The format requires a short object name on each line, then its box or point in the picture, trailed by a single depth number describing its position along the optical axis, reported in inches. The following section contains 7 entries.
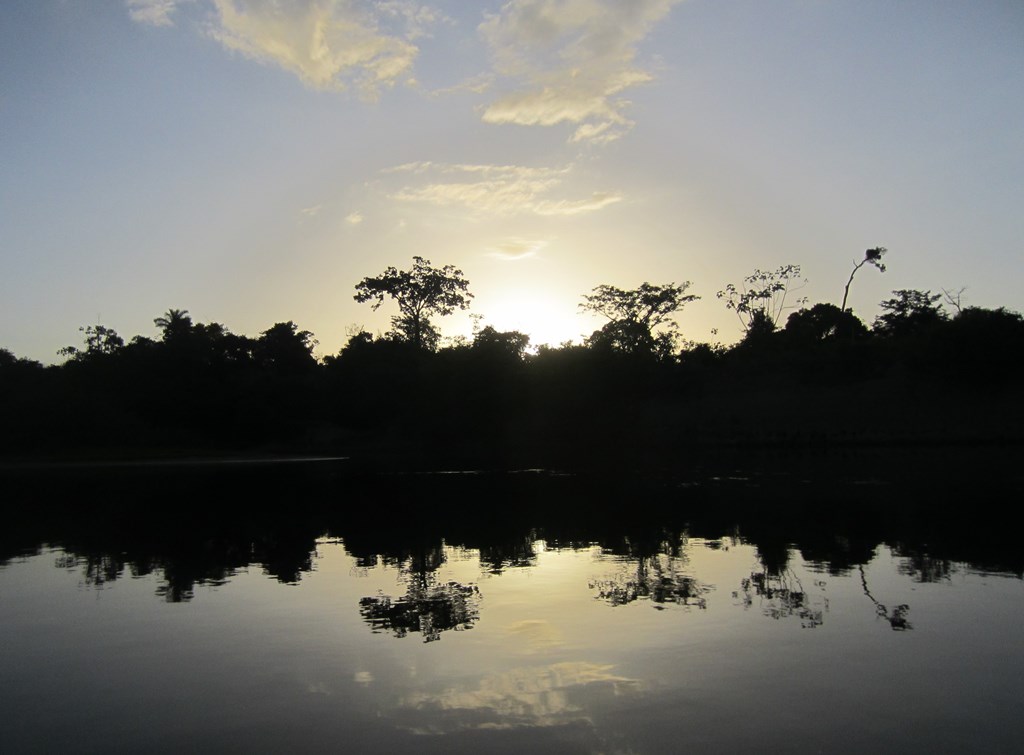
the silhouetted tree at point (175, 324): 3462.1
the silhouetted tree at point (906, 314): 3459.6
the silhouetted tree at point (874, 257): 3171.8
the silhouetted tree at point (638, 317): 3548.2
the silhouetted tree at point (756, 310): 3511.3
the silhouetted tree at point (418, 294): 3457.2
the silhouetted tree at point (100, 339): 4146.9
